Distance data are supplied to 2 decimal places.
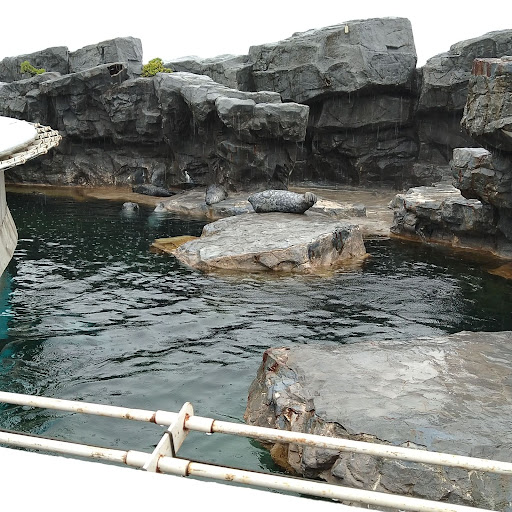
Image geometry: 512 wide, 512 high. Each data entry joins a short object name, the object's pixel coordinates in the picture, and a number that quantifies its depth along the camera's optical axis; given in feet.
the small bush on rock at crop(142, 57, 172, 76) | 103.14
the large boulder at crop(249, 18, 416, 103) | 90.99
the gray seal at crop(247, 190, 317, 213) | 68.64
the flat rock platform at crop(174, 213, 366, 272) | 54.34
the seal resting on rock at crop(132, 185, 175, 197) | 92.89
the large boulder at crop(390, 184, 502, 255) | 60.49
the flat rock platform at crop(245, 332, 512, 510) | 20.84
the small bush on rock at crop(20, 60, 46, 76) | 111.96
